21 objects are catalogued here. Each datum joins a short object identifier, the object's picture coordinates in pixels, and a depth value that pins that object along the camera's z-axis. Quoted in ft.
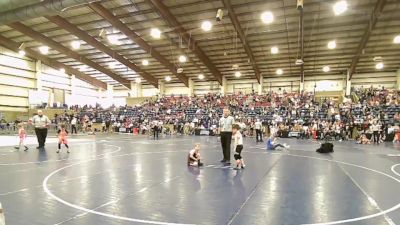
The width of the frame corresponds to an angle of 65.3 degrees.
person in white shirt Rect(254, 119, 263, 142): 71.80
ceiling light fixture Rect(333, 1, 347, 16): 68.69
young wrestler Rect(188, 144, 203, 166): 31.83
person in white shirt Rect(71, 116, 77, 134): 101.48
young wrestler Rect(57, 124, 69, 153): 42.01
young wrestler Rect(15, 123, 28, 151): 45.57
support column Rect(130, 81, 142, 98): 157.38
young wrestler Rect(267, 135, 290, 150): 49.83
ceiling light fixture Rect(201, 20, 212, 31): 85.35
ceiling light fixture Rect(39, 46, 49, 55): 122.35
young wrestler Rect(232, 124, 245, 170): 29.66
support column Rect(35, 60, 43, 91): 139.13
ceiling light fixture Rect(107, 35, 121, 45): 104.37
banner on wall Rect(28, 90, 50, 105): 138.92
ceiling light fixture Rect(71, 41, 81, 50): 113.39
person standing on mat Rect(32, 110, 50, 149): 46.88
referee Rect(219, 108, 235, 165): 33.01
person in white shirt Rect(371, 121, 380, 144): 71.00
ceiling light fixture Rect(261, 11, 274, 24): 80.64
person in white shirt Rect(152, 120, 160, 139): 83.57
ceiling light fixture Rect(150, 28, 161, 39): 91.41
